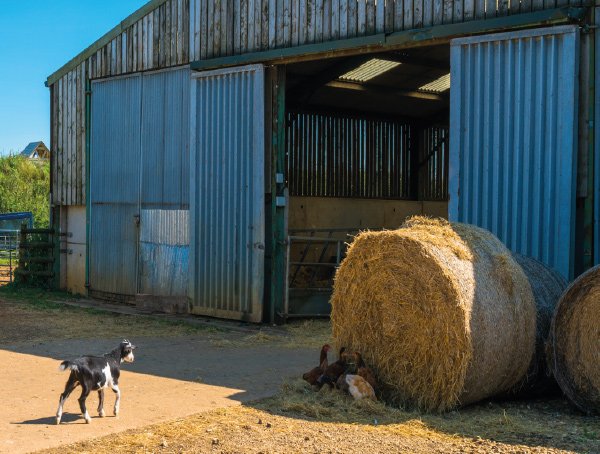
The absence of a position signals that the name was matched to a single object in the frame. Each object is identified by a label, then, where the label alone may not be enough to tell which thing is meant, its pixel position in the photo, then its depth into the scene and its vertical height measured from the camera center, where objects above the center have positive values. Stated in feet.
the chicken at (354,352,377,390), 24.76 -4.58
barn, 32.42 +3.45
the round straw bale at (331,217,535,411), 23.35 -2.85
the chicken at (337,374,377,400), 24.34 -4.93
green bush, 139.85 +3.12
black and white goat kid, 21.52 -4.18
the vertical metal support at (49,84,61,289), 58.59 -0.67
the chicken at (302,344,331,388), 26.16 -4.85
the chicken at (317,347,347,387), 25.55 -4.71
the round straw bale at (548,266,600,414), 23.70 -3.62
